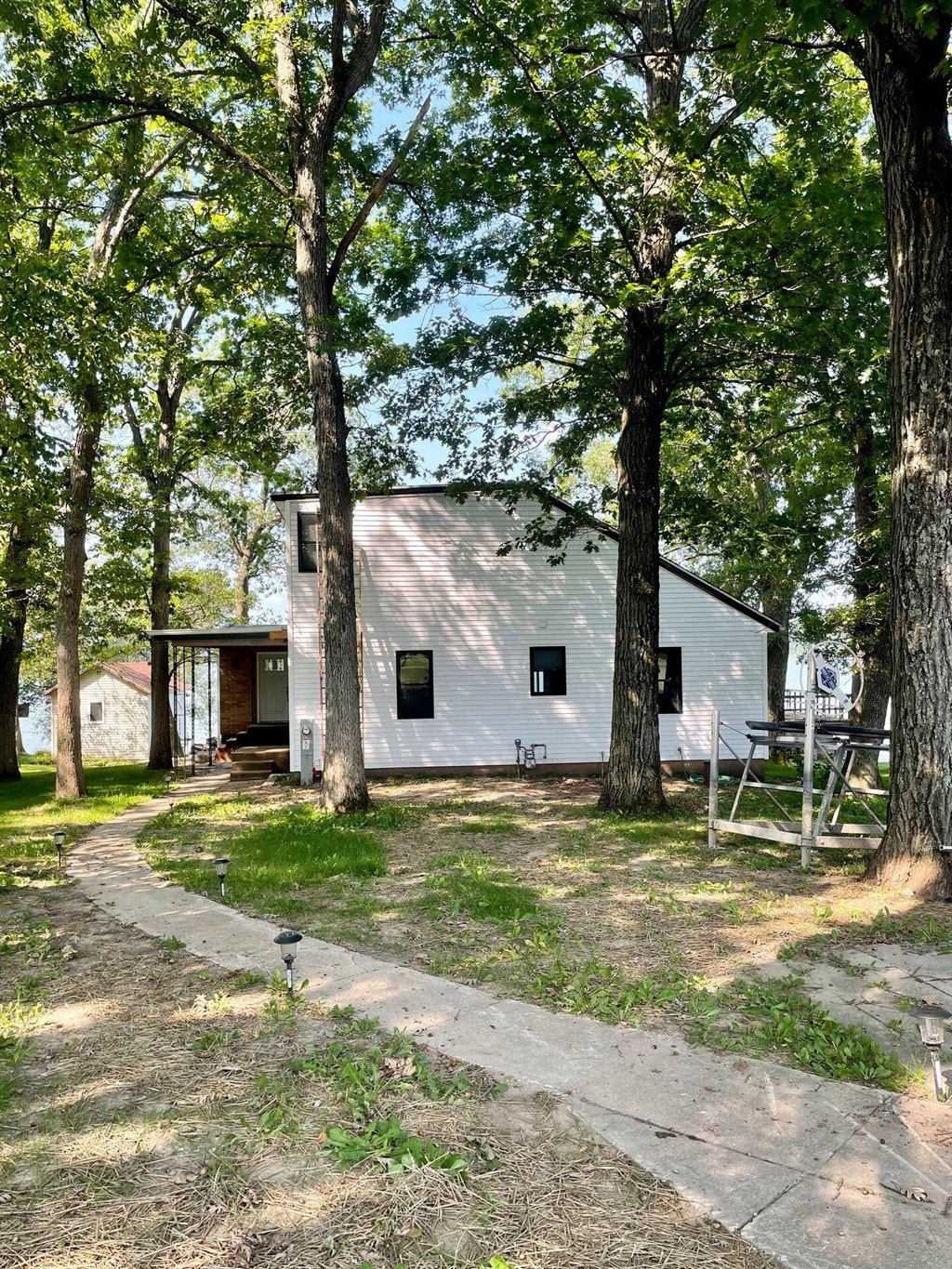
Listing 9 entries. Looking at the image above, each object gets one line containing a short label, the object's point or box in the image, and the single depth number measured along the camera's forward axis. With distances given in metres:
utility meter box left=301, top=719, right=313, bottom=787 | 14.91
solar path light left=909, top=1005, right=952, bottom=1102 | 3.25
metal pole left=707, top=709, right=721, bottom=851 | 8.40
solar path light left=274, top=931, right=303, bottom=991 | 4.34
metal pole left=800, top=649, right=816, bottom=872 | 7.04
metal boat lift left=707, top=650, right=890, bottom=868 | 7.06
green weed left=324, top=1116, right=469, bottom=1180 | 2.80
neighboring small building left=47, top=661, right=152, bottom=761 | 41.06
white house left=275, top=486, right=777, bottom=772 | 15.92
